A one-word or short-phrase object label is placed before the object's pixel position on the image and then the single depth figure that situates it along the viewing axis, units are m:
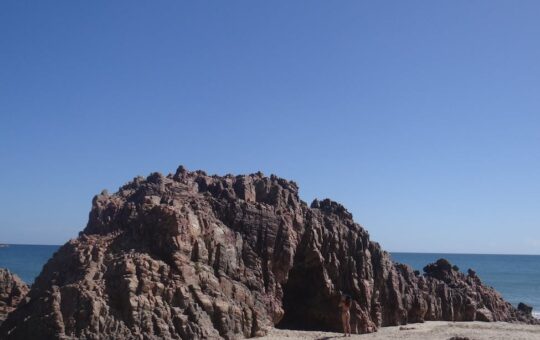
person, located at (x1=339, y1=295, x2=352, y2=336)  42.81
